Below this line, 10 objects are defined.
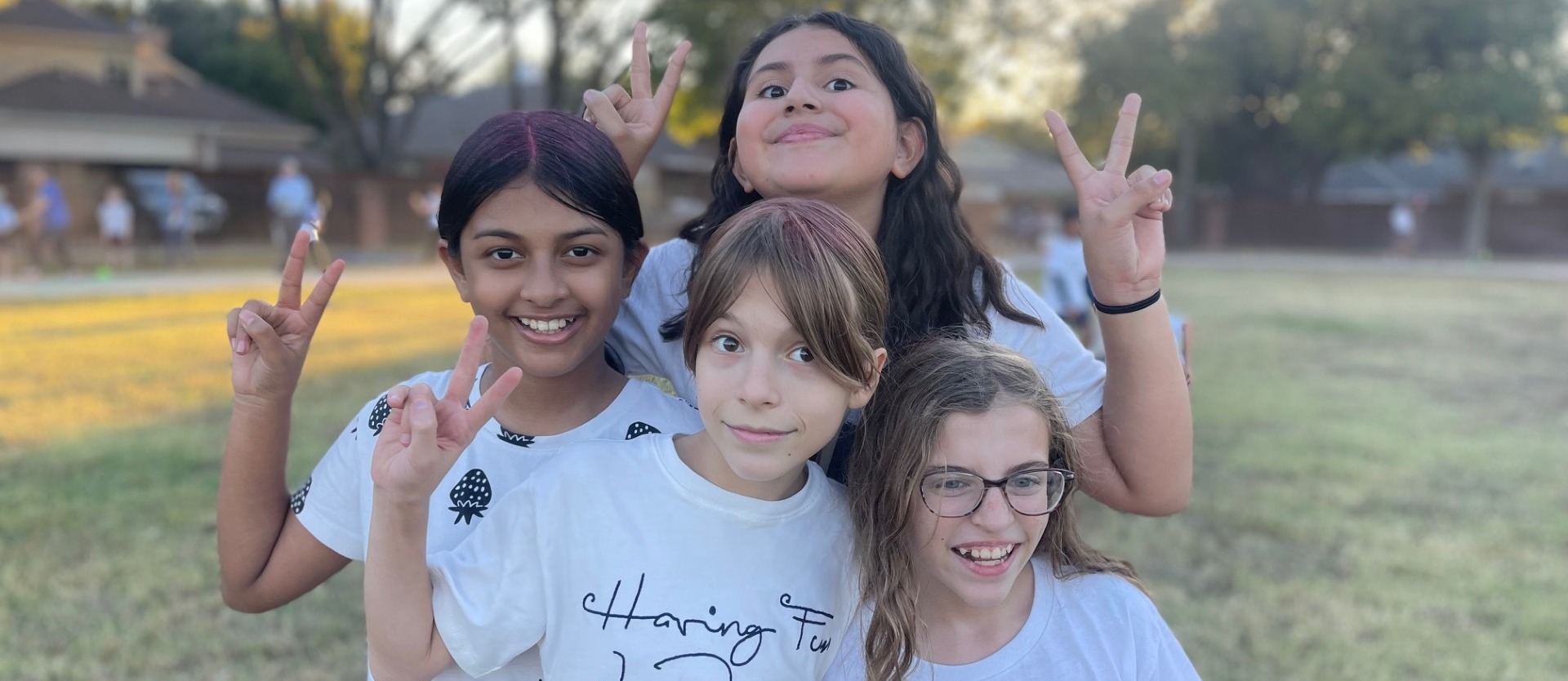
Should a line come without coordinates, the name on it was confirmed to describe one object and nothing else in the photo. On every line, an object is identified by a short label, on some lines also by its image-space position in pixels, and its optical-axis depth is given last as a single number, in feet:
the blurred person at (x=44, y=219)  53.06
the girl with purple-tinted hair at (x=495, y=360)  5.80
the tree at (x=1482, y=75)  93.76
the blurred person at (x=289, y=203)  57.26
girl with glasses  5.65
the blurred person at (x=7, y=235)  48.03
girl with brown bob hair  5.05
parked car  73.56
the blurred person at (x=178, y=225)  61.00
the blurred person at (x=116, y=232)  57.77
